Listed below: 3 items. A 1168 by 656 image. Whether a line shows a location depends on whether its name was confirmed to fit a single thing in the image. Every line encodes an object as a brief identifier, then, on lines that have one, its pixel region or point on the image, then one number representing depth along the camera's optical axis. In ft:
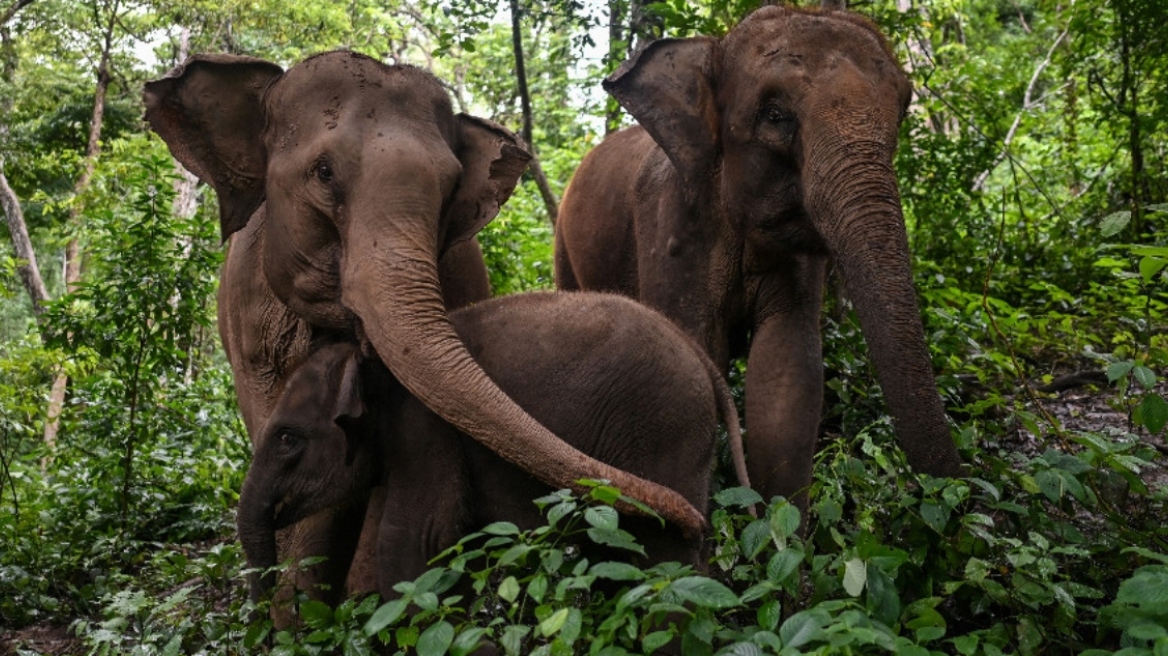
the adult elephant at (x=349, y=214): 13.06
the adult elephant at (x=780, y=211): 14.24
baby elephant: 13.67
